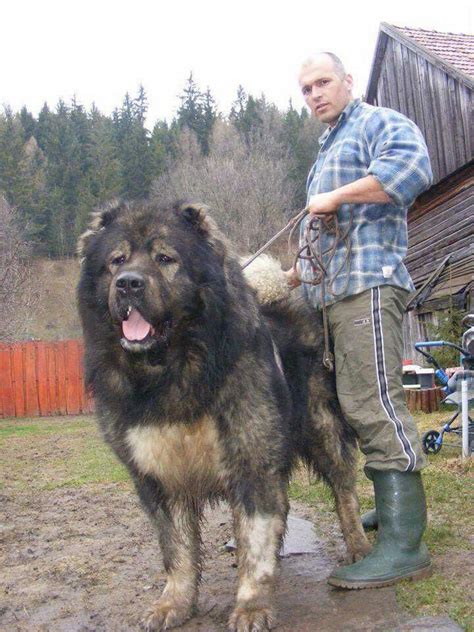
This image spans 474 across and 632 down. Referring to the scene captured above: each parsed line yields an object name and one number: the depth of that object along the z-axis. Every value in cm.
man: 332
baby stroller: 696
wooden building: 1313
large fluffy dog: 295
